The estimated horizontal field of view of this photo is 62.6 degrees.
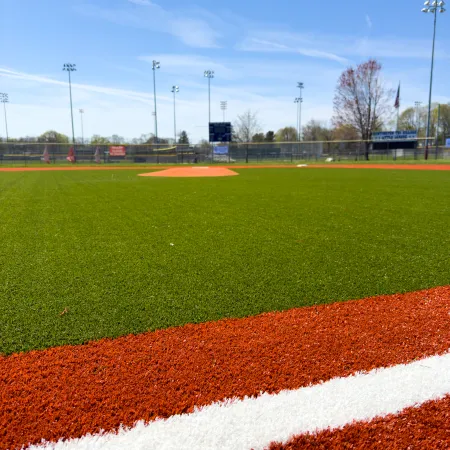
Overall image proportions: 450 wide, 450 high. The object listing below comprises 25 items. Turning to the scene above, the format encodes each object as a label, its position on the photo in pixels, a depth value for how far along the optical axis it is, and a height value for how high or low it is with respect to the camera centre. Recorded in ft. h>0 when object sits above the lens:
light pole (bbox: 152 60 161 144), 207.92 +54.50
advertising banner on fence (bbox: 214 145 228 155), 152.95 +6.39
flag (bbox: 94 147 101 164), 134.47 +3.79
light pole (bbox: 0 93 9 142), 255.29 +46.59
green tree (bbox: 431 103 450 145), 282.77 +31.11
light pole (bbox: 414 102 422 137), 306.76 +38.89
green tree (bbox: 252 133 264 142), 282.15 +20.99
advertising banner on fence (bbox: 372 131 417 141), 151.31 +10.99
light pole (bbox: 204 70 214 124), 207.41 +50.53
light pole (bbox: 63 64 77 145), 203.39 +54.11
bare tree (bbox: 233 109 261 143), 259.39 +22.05
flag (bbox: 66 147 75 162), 134.41 +3.98
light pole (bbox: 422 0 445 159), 119.87 +49.71
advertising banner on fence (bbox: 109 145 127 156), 142.00 +6.13
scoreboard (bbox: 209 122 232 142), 144.36 +12.71
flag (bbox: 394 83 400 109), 152.48 +25.33
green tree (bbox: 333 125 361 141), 184.32 +17.70
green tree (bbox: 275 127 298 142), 371.56 +29.76
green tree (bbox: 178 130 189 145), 297.43 +23.68
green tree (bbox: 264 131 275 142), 333.66 +25.39
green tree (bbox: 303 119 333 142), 313.12 +26.88
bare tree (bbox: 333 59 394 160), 164.76 +27.35
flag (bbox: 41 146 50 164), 131.31 +3.74
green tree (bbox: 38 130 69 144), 327.92 +28.99
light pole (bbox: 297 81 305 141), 234.17 +48.83
